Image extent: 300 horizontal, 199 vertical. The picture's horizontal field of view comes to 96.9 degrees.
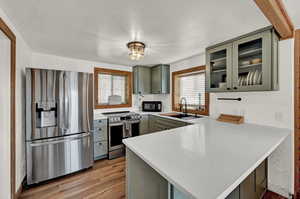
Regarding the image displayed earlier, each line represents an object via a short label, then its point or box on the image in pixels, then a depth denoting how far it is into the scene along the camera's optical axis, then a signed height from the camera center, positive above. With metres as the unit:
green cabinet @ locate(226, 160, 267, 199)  1.05 -0.87
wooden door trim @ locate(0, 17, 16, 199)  1.57 -0.15
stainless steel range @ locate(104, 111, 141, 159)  2.87 -0.71
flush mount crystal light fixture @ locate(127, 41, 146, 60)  2.03 +0.77
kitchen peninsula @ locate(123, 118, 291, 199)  0.68 -0.41
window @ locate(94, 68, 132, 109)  3.38 +0.28
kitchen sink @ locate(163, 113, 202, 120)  2.90 -0.39
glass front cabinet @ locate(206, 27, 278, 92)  1.65 +0.50
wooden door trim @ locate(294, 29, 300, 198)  1.66 -0.20
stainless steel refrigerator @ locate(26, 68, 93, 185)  1.96 -0.39
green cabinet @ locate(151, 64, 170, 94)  3.58 +0.54
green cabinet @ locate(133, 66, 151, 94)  3.69 +0.53
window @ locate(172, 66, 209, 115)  2.90 +0.21
